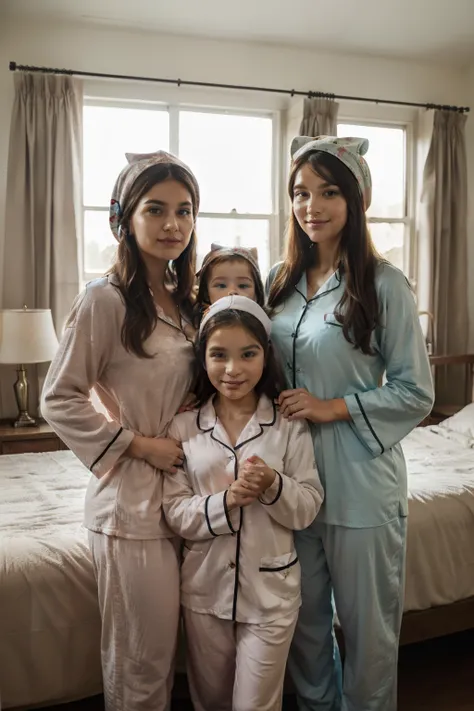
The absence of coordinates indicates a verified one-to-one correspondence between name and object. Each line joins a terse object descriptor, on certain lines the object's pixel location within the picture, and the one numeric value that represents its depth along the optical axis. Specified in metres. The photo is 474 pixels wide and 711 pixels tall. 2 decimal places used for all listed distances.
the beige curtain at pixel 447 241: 4.33
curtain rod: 3.54
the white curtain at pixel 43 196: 3.55
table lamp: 3.33
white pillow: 3.26
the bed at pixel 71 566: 1.77
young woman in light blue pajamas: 1.65
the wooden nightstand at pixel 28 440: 3.32
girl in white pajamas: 1.51
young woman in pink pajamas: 1.52
